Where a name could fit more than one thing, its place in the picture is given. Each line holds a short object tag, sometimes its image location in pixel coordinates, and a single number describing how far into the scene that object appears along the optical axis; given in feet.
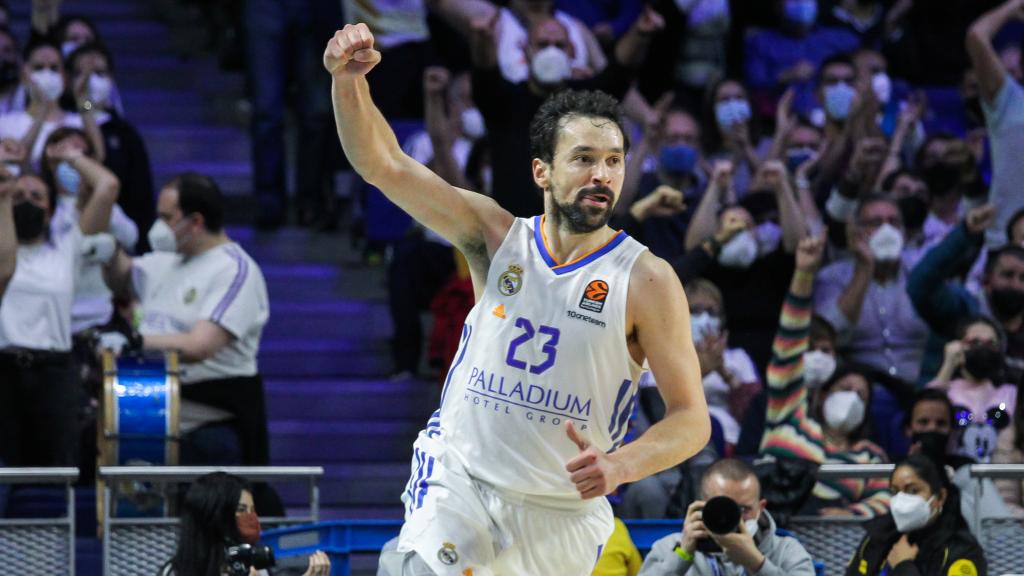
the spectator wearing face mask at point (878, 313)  59.10
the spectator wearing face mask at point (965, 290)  55.18
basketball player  29.04
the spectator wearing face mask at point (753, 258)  57.63
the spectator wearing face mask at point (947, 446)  44.84
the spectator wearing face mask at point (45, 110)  61.14
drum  47.22
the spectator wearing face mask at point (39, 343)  50.87
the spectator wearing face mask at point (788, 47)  72.44
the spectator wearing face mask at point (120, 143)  62.92
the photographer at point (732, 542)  39.62
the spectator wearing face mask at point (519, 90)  57.54
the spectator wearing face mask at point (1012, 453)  48.42
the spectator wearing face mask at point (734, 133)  64.79
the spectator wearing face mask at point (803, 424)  48.11
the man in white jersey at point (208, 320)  49.18
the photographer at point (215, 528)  40.53
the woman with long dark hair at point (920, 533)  41.55
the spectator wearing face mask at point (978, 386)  50.11
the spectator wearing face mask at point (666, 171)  58.45
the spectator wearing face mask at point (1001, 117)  61.50
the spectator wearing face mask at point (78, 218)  55.18
